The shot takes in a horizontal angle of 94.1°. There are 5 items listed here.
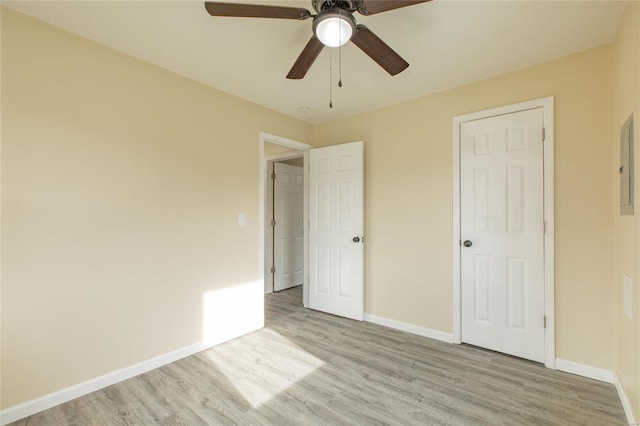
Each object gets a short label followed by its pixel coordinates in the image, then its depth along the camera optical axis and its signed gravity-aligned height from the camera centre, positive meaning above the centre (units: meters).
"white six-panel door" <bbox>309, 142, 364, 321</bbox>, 3.47 -0.22
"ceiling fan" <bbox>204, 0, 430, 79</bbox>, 1.43 +0.98
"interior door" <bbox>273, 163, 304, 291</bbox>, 4.78 -0.24
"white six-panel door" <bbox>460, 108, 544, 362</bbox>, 2.46 -0.19
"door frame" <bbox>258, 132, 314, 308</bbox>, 3.28 +0.29
